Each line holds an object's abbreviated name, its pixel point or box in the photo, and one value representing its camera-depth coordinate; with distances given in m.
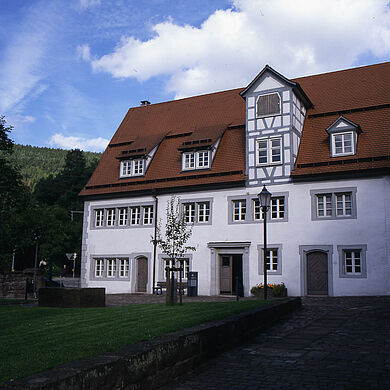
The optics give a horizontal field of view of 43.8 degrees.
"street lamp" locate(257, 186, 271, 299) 18.61
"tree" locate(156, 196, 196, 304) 26.78
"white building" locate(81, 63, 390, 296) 22.59
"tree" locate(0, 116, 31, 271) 20.95
